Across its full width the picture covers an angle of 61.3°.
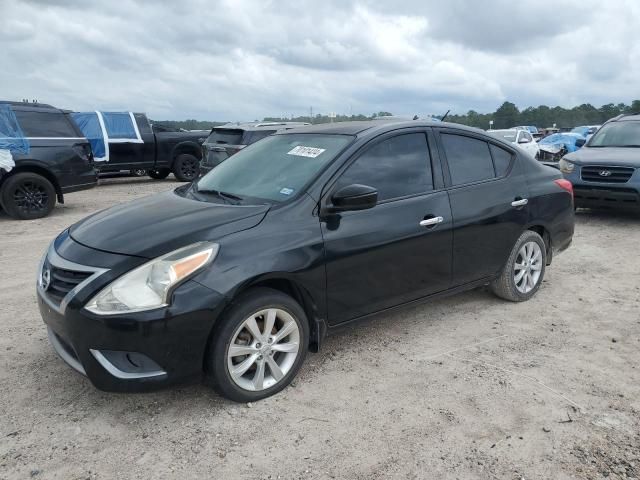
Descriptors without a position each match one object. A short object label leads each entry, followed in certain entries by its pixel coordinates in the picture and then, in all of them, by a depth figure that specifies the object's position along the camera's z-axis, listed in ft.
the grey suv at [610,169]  27.20
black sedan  9.50
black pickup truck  41.52
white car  56.18
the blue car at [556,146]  63.21
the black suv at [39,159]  29.55
